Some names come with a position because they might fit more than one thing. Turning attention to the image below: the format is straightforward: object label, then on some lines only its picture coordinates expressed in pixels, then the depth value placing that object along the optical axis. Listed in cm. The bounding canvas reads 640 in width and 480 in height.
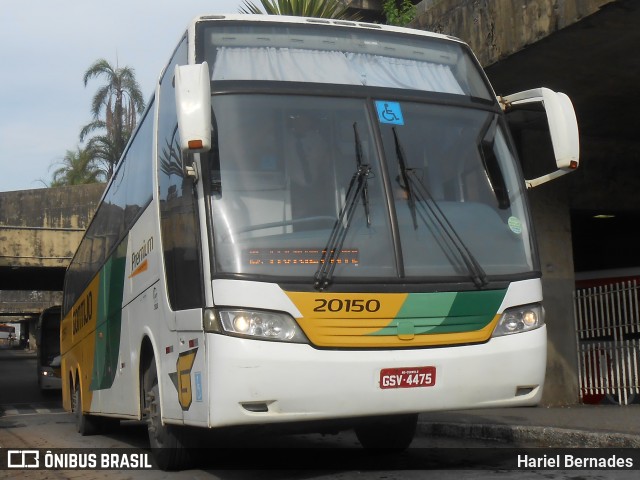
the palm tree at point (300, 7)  1961
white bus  600
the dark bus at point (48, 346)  3247
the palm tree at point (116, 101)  4953
